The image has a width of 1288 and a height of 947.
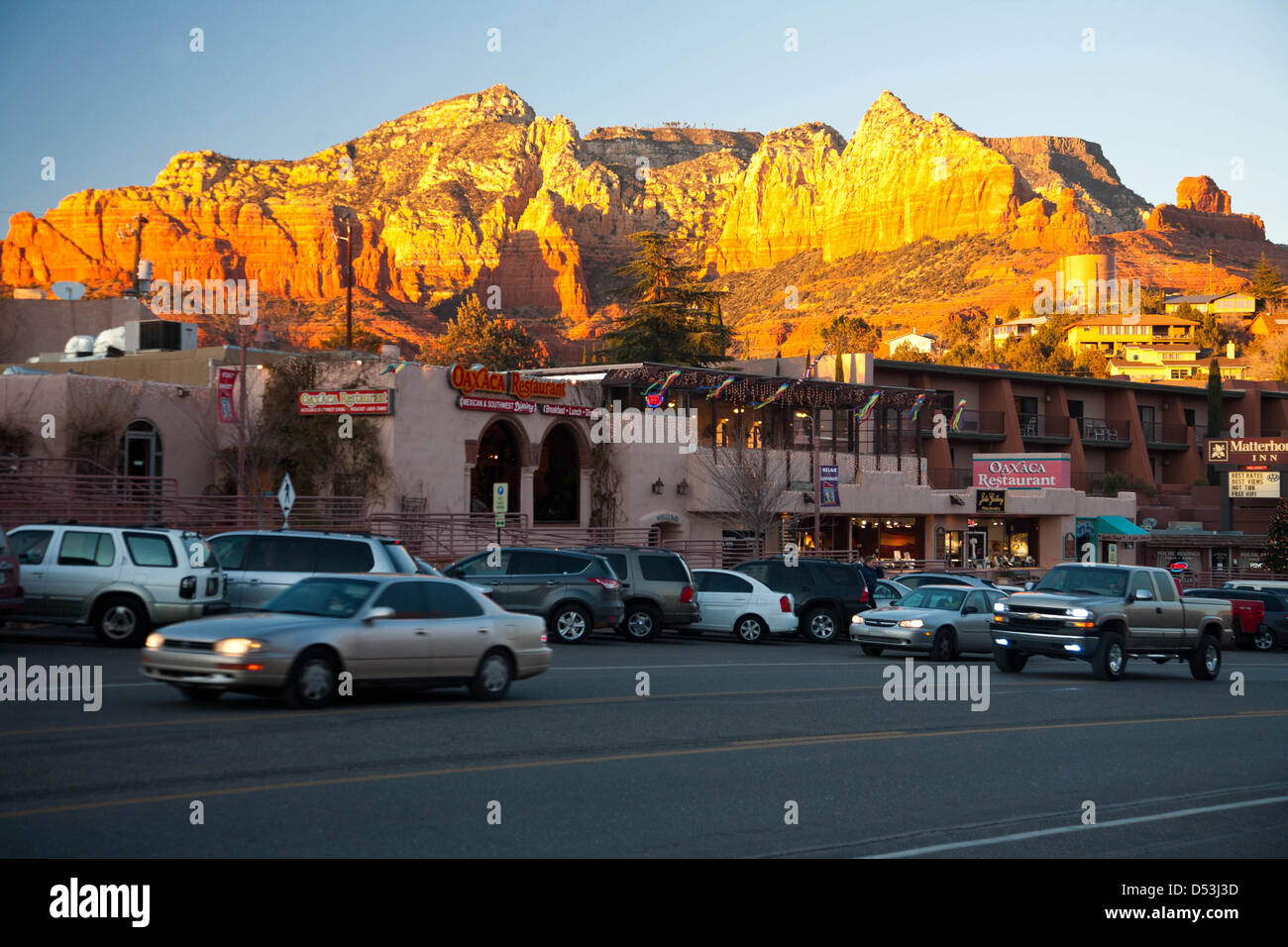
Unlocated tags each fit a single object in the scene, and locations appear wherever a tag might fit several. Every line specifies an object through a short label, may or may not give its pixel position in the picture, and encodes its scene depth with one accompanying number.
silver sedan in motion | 13.15
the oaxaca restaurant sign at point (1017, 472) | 56.38
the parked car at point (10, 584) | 18.44
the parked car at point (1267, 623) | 35.03
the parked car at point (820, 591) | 29.81
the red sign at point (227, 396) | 37.31
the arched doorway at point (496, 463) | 43.00
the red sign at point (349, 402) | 38.56
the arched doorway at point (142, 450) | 38.72
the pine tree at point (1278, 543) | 59.41
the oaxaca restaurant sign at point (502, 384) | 40.12
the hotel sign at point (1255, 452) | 60.50
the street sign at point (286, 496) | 27.60
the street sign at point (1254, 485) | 61.69
